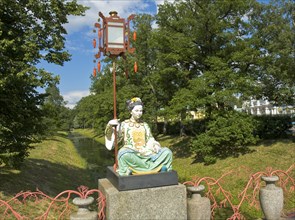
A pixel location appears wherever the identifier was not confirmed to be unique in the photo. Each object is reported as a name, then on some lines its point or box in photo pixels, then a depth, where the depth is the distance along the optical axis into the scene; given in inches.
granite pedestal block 180.5
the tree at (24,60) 296.4
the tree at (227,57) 618.2
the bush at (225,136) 621.0
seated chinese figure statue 196.5
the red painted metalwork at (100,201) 174.4
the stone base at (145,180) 185.5
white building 658.4
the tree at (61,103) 2733.5
